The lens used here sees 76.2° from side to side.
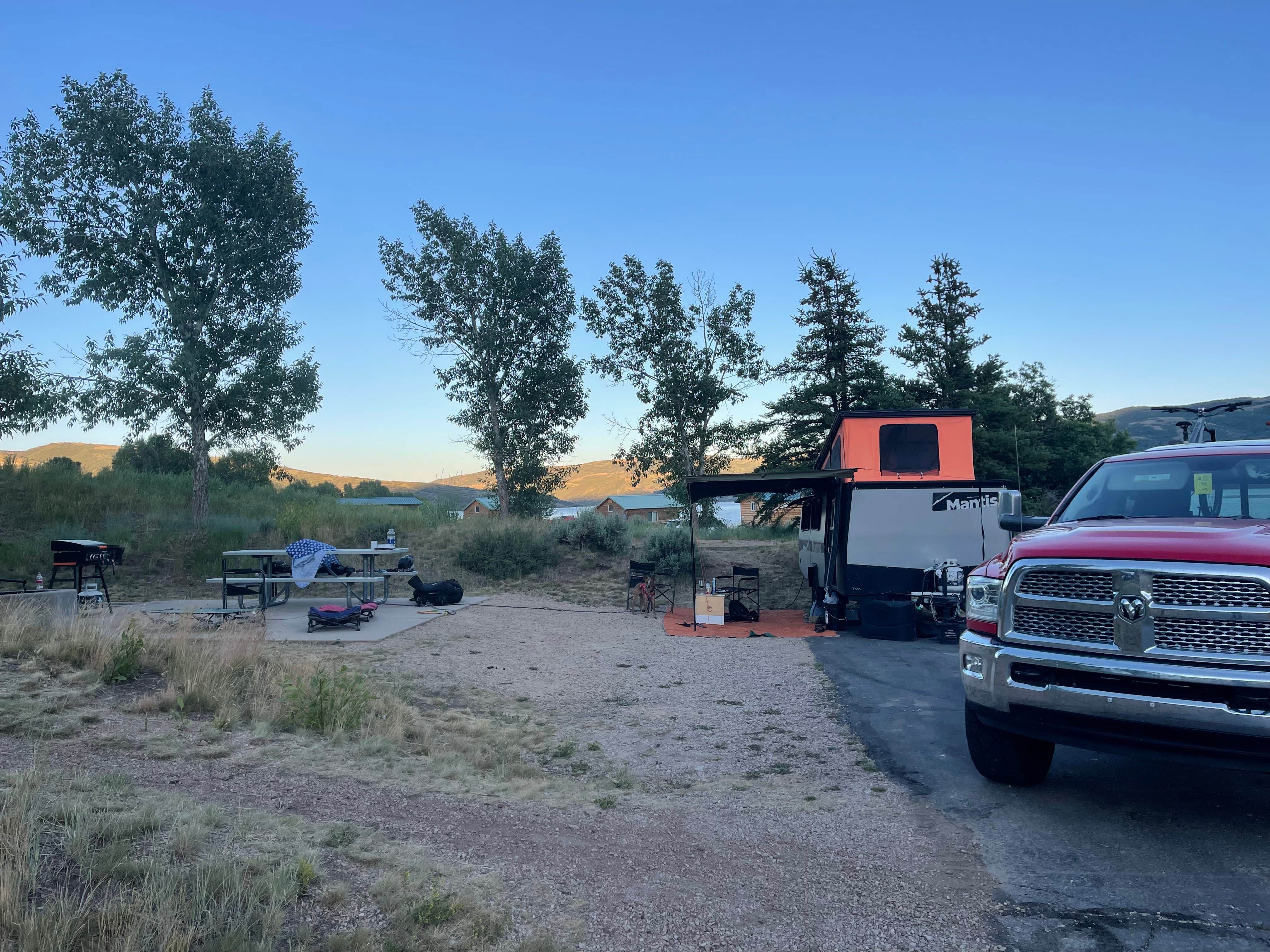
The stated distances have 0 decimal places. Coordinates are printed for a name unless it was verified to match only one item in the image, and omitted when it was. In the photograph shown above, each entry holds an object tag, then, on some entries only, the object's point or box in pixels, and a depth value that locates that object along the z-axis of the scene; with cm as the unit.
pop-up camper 1199
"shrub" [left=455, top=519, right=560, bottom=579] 1773
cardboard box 1347
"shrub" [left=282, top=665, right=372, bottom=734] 574
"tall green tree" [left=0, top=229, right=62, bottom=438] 1327
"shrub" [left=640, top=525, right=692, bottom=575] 1798
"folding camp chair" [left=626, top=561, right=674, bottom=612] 1534
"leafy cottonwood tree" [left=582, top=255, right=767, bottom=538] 2711
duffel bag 1359
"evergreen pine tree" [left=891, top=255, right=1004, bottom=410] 3350
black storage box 1178
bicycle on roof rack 934
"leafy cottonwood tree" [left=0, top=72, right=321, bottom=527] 1638
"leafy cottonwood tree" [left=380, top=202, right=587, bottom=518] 2497
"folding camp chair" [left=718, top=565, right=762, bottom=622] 1441
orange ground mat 1255
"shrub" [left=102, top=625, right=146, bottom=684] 622
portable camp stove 1026
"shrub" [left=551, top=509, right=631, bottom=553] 1923
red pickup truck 352
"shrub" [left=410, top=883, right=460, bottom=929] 282
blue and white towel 1106
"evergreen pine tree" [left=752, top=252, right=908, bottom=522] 2953
